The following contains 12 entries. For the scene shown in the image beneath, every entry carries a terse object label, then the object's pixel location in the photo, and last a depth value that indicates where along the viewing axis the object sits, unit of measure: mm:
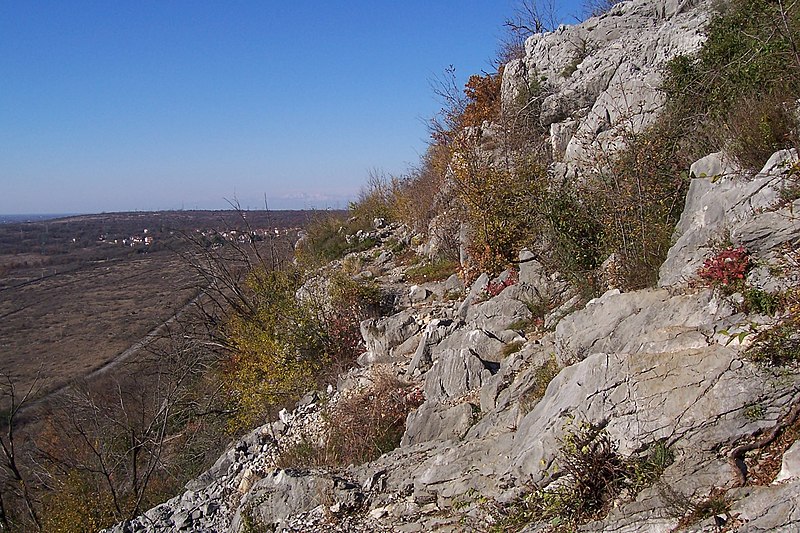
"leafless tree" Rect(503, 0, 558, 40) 16453
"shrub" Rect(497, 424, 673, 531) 3711
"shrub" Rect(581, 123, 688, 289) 6297
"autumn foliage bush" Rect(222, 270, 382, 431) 11320
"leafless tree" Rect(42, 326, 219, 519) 13609
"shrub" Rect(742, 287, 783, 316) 4016
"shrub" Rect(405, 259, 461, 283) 12703
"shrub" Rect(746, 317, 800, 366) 3576
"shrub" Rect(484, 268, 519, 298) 9117
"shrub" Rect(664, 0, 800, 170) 5664
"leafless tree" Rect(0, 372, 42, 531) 14156
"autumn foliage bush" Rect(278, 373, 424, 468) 7176
